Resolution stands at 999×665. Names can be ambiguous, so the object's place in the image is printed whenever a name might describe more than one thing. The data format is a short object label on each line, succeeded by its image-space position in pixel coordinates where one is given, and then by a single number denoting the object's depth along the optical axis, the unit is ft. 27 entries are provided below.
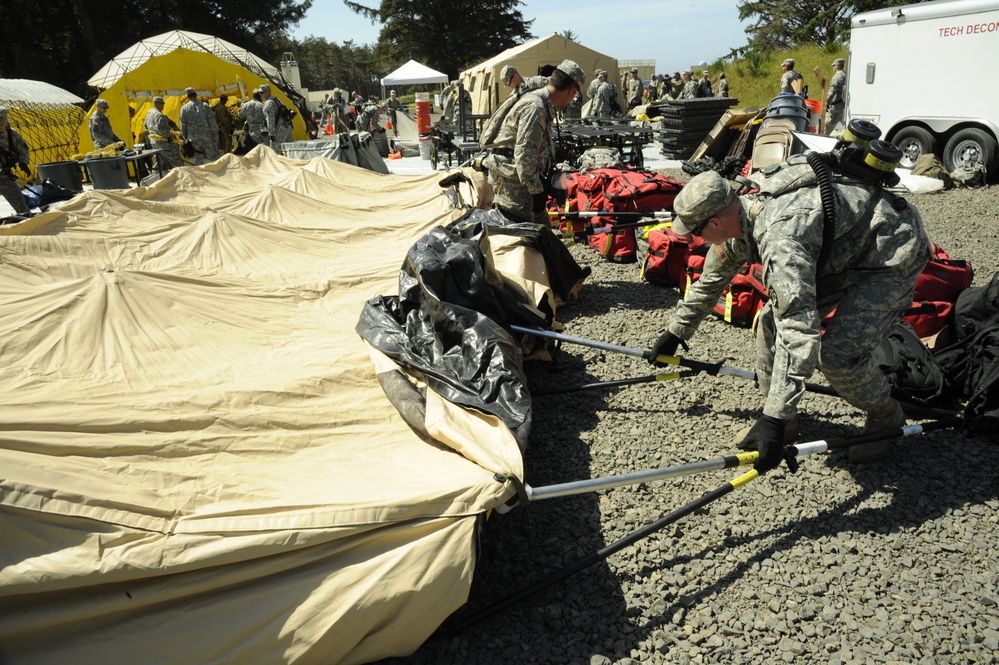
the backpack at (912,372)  11.48
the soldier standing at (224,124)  47.83
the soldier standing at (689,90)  60.07
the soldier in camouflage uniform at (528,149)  17.06
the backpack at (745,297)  15.67
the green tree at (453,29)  128.77
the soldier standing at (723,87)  59.62
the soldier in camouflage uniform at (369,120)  62.28
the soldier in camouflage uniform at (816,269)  8.56
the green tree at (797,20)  93.66
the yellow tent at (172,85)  51.72
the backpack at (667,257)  18.79
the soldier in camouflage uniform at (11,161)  27.96
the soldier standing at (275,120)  42.98
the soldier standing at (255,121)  43.24
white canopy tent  66.74
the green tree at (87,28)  86.79
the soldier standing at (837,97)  43.86
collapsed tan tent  6.32
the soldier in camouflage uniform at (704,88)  60.08
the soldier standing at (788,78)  41.27
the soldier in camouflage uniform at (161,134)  38.98
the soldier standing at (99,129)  39.78
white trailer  29.96
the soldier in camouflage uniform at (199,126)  40.37
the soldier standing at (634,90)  71.41
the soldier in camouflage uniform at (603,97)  50.29
